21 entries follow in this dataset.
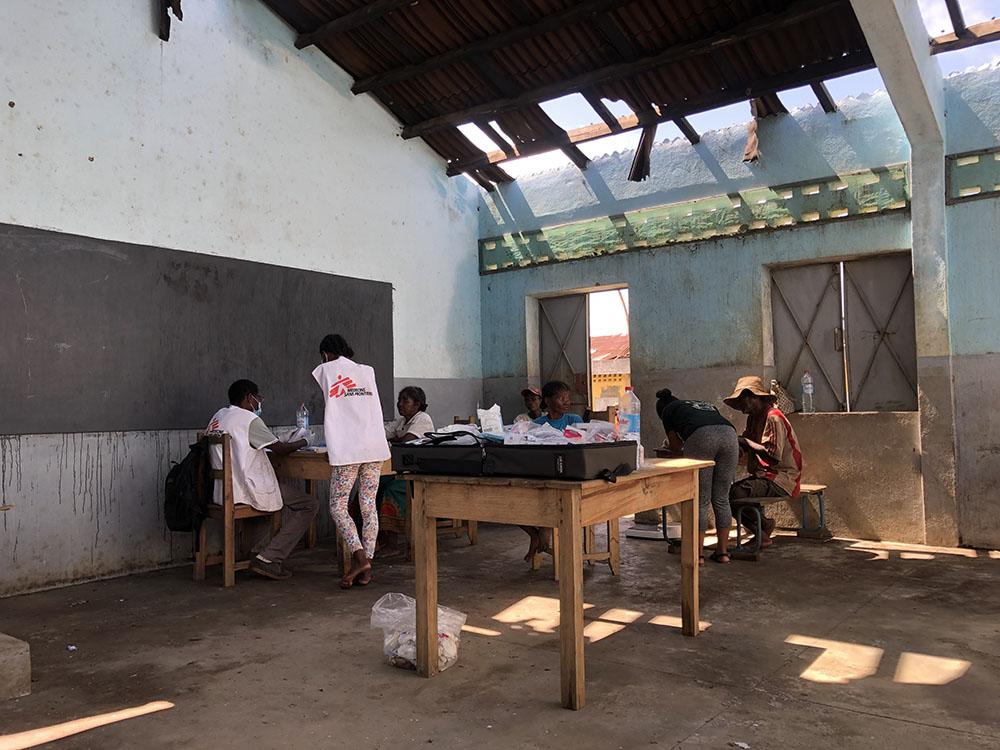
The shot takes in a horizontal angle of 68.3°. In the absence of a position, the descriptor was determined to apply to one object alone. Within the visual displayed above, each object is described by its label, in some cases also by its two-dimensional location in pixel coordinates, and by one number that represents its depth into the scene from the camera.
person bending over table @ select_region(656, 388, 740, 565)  5.29
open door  8.20
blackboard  4.95
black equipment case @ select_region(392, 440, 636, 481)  2.81
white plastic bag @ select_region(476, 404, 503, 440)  3.35
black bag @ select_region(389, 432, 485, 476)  3.04
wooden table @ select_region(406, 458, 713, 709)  2.82
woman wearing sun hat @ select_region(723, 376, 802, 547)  5.73
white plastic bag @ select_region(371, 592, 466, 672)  3.30
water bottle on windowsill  6.63
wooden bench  5.44
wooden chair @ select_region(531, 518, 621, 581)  5.02
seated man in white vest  5.01
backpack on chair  5.03
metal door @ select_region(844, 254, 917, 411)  6.30
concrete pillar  5.73
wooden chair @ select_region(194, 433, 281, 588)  4.98
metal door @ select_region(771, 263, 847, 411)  6.62
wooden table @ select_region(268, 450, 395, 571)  5.11
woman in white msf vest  4.78
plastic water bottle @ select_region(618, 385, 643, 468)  3.44
